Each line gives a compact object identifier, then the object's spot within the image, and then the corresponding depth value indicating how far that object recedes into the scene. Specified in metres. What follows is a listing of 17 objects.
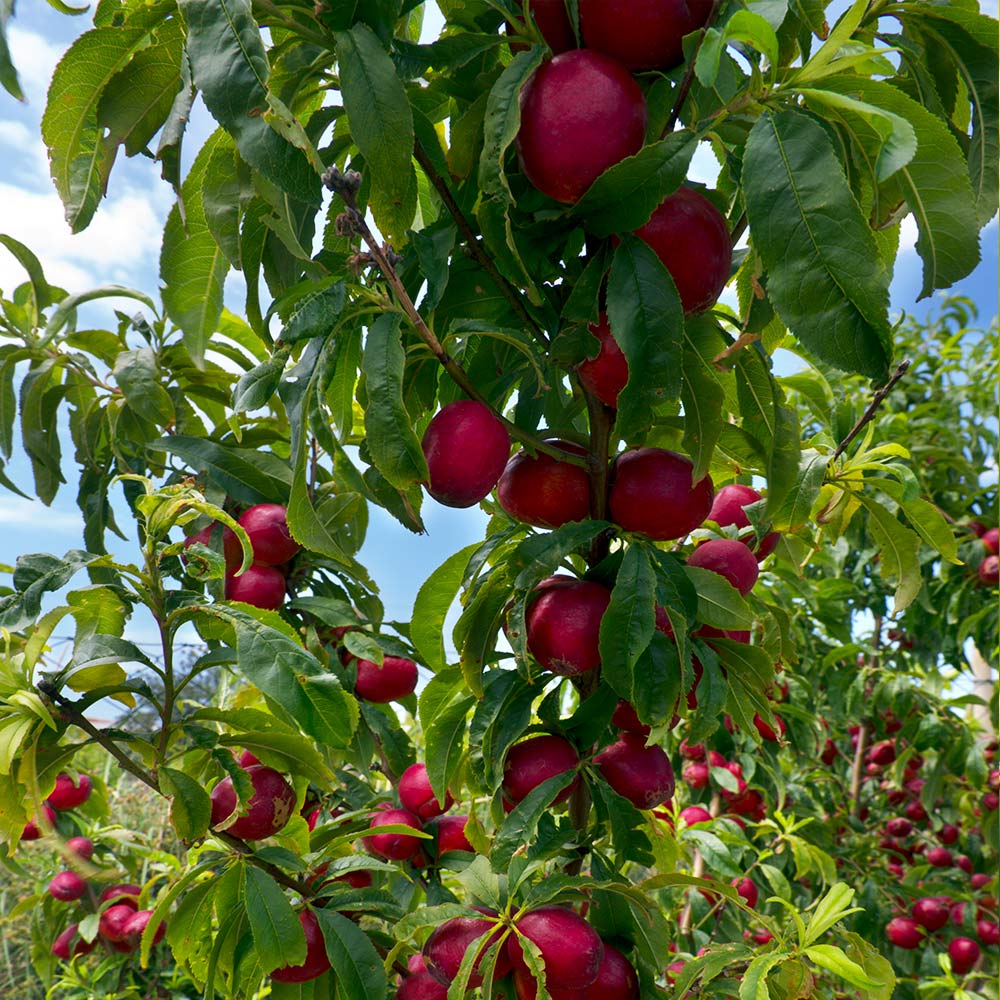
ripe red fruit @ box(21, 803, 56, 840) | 1.35
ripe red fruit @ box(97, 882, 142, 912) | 1.68
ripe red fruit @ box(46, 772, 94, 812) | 1.67
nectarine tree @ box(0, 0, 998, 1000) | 0.60
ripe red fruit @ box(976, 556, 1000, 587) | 2.53
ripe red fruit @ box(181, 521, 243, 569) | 1.20
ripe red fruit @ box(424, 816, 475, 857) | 1.17
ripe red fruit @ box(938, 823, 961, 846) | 2.85
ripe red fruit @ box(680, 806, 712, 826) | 1.84
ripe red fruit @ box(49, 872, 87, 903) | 1.78
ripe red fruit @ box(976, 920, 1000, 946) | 2.60
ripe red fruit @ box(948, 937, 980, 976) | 2.60
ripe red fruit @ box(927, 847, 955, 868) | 2.90
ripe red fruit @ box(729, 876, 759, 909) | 1.73
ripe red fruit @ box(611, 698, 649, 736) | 0.84
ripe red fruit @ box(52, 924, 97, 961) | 1.82
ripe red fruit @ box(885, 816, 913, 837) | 2.95
